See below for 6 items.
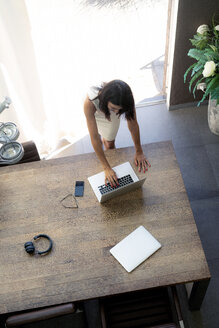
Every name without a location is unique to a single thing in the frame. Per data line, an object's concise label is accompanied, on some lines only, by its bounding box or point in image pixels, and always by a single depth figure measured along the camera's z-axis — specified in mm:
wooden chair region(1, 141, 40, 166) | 2357
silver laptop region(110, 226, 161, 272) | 1770
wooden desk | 1711
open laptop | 1932
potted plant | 2285
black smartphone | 2055
